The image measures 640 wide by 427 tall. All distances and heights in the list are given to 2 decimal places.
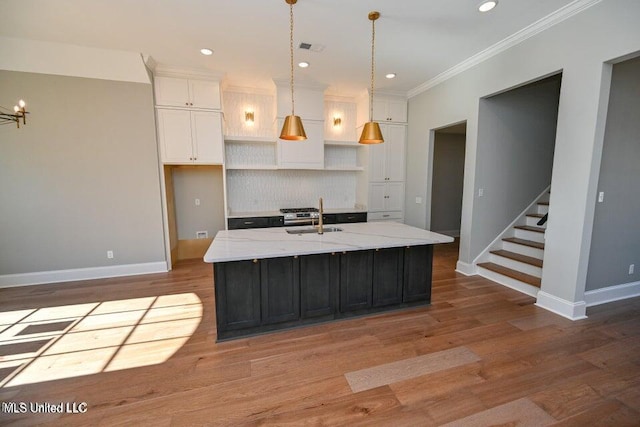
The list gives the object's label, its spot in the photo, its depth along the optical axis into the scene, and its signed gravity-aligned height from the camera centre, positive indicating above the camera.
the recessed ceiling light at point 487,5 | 2.37 +1.62
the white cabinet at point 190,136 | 3.81 +0.67
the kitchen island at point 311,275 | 2.22 -0.87
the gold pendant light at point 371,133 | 2.62 +0.49
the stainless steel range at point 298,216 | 4.34 -0.58
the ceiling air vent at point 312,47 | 3.12 +1.63
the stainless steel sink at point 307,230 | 2.83 -0.54
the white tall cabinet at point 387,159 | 4.74 +0.42
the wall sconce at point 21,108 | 2.24 +0.65
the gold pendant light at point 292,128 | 2.45 +0.51
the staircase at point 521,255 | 3.31 -1.03
